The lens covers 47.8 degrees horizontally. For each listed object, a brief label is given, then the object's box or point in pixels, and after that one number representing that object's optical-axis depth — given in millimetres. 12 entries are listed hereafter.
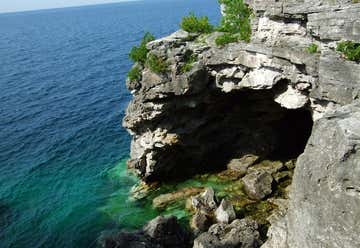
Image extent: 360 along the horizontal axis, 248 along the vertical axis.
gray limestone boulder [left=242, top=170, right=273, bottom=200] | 30547
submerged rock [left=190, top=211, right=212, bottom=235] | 27973
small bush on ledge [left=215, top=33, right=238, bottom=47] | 29562
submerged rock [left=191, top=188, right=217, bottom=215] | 29562
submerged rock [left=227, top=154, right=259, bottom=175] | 35031
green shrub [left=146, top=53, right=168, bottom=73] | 30594
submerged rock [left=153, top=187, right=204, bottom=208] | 32500
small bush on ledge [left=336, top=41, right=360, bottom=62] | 21406
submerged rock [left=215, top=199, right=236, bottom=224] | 27938
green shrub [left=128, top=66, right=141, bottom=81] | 32688
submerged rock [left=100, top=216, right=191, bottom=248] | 25875
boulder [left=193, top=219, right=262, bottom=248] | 24609
